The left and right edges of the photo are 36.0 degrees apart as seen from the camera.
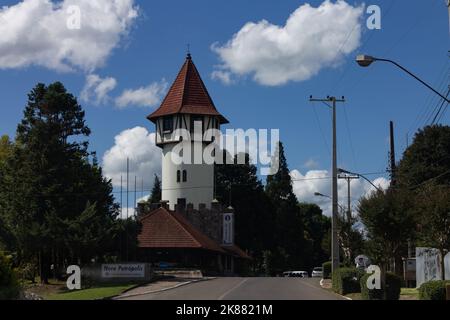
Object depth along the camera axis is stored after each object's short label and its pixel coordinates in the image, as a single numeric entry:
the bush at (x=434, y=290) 23.14
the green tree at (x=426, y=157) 62.00
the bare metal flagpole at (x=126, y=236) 50.71
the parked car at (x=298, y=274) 78.44
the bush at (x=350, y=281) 32.31
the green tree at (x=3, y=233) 46.12
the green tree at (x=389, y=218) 28.23
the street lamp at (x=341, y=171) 48.39
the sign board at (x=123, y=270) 43.53
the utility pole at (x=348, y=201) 52.91
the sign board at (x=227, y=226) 73.44
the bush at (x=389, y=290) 27.20
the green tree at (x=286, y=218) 95.62
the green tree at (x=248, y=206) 92.19
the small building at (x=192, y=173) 72.88
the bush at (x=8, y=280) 21.27
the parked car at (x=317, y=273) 71.88
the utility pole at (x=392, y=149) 48.06
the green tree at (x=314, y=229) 105.44
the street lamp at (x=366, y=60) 22.46
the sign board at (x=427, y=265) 37.16
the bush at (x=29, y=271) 47.97
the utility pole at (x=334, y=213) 39.05
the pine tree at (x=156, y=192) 105.44
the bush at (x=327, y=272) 49.09
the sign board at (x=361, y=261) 48.76
